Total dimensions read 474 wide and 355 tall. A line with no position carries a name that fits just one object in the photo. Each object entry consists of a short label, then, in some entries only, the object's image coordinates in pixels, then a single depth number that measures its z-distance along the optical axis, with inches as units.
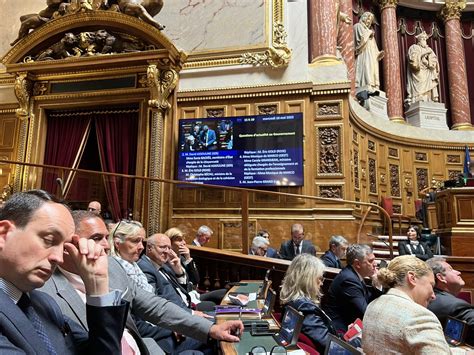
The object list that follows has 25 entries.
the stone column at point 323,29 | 263.6
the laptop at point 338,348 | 56.3
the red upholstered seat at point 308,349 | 82.9
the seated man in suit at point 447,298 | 99.0
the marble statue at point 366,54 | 390.0
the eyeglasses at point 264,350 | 66.8
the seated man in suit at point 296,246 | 199.3
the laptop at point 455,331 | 89.6
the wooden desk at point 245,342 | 71.0
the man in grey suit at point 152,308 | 72.5
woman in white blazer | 65.0
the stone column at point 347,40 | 354.6
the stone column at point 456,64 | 415.2
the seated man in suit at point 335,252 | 184.9
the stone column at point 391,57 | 408.5
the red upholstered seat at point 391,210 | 315.9
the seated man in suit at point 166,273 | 95.4
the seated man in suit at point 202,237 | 209.2
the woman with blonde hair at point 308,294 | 91.3
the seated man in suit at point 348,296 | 113.0
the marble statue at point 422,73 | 426.3
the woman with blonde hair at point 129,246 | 101.7
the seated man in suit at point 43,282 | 39.8
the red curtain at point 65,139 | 275.4
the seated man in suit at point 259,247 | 194.2
